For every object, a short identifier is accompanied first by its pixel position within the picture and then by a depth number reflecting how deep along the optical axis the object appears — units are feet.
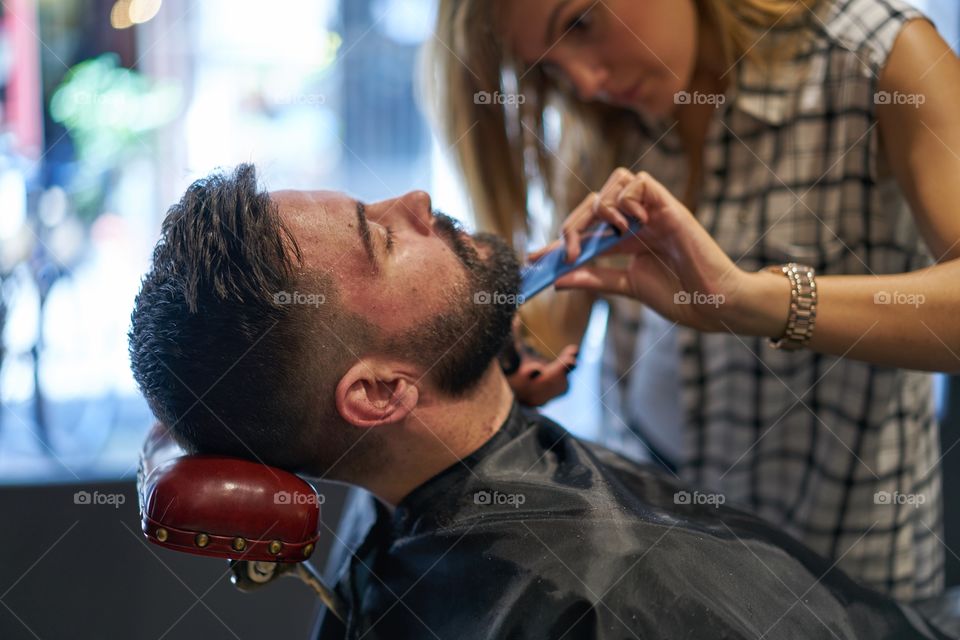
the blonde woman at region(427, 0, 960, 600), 4.58
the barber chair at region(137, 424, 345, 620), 3.96
